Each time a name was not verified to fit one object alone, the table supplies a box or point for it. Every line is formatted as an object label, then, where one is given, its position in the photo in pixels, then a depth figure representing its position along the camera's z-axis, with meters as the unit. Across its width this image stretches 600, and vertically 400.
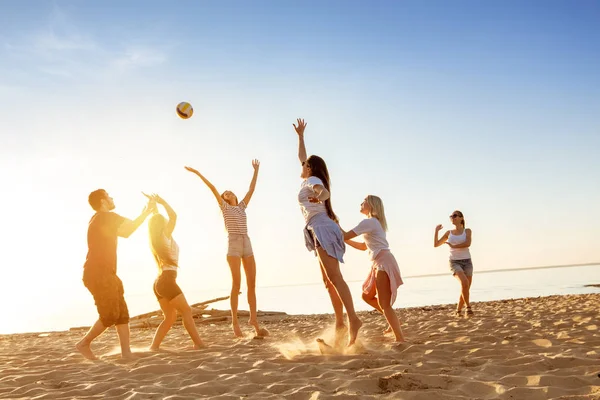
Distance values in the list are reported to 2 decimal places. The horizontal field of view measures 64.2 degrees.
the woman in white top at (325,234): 5.42
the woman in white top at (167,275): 6.25
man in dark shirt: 5.78
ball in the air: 8.77
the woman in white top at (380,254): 5.86
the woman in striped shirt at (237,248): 7.61
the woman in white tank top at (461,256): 9.40
